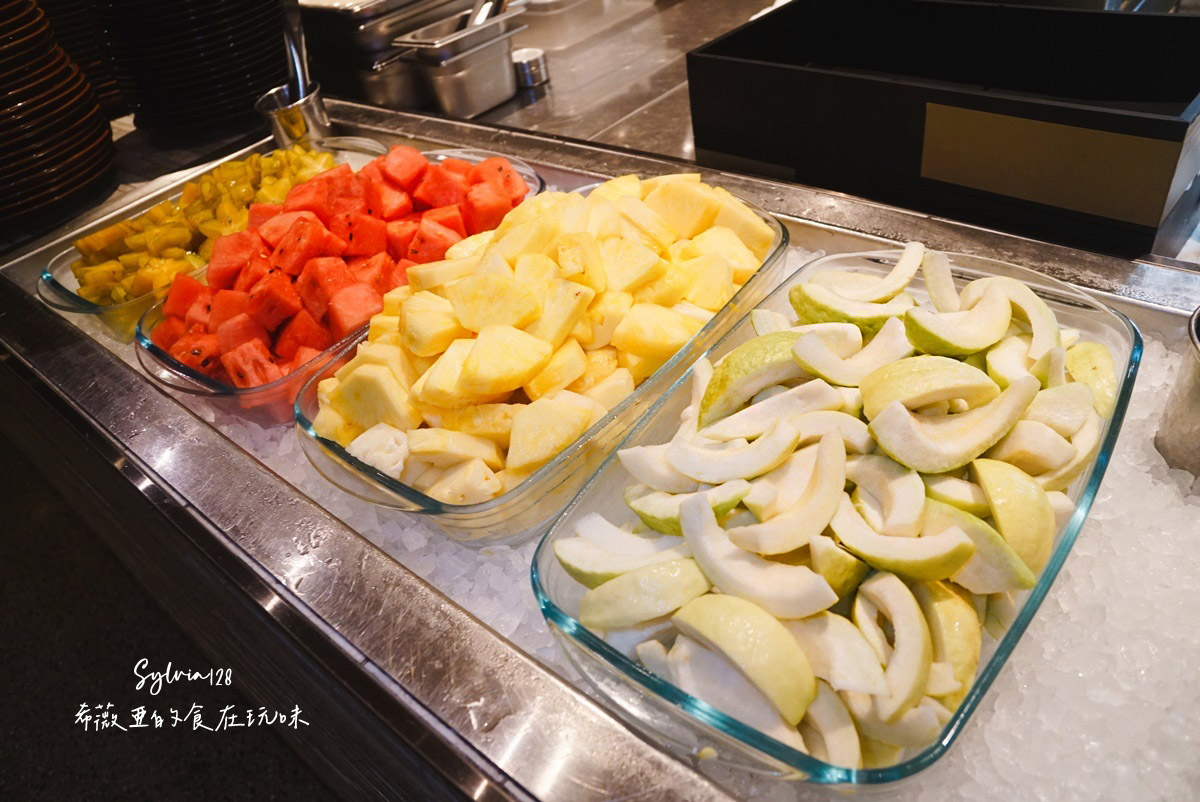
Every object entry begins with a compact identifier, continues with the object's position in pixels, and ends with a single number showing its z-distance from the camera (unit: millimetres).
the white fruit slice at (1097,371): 798
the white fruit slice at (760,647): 593
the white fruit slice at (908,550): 618
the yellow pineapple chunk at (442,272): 1162
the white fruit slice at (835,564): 654
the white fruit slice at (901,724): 567
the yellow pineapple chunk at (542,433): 895
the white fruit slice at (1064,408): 750
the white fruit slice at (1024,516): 656
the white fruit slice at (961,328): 822
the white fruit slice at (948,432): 707
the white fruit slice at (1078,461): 726
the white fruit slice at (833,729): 591
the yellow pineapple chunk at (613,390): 978
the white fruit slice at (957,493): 696
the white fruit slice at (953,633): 606
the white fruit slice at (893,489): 677
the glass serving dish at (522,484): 868
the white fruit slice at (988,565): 624
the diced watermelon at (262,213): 1503
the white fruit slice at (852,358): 814
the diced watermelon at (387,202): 1503
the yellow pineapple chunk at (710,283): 1066
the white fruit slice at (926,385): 739
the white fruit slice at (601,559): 721
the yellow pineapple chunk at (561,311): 1005
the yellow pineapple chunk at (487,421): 947
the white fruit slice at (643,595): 670
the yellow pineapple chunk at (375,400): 1001
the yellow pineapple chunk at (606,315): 1023
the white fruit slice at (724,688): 608
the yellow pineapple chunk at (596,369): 1017
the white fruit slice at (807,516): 673
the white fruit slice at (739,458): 742
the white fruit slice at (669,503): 718
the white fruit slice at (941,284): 923
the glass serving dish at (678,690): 582
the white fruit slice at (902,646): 583
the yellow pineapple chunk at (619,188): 1276
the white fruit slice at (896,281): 953
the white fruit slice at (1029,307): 839
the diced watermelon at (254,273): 1346
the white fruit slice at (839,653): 597
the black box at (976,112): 1120
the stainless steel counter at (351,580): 744
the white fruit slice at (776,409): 789
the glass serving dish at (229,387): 1188
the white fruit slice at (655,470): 784
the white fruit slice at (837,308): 903
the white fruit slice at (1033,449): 722
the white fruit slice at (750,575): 634
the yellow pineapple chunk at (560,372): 979
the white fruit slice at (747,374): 832
